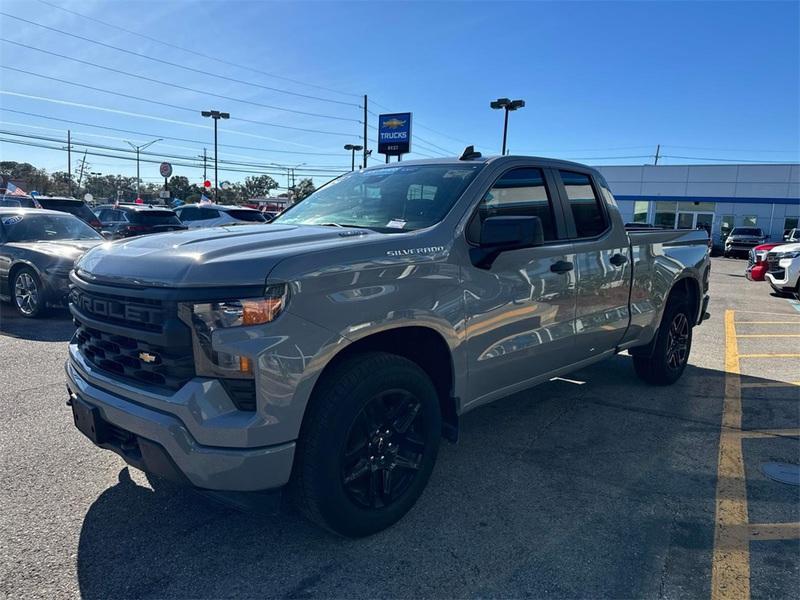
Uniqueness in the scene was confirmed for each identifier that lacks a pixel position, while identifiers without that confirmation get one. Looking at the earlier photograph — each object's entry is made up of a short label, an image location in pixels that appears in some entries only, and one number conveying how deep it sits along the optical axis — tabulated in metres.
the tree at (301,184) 94.89
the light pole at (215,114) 43.53
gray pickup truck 2.38
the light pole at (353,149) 50.64
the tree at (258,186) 116.12
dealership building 35.97
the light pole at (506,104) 30.03
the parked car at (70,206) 13.73
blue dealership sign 32.41
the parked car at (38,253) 7.74
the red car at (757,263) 14.79
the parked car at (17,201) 16.79
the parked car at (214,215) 17.78
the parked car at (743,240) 29.86
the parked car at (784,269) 12.61
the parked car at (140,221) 14.66
